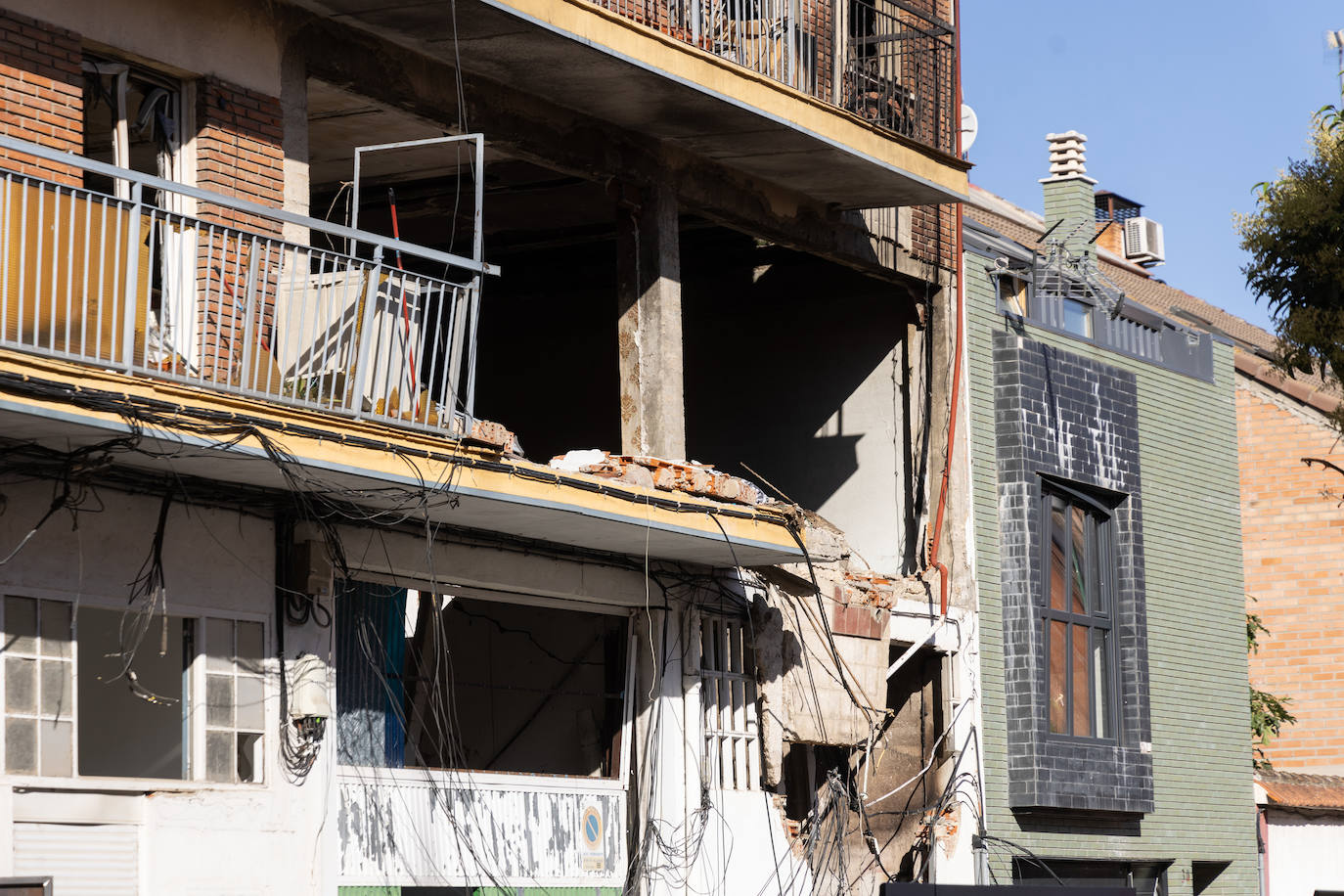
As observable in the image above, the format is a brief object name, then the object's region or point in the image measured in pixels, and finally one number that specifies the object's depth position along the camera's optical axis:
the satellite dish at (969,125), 20.28
